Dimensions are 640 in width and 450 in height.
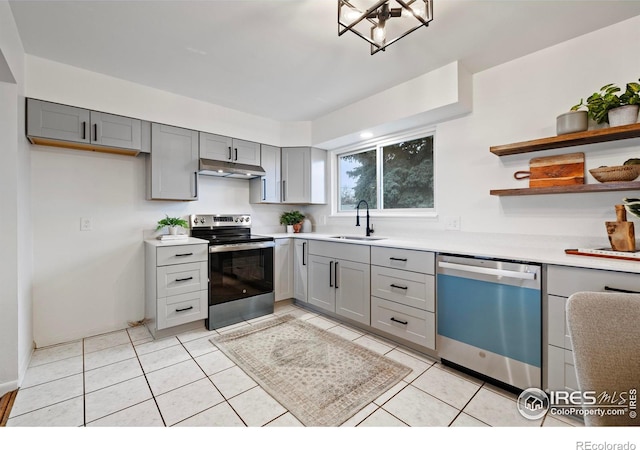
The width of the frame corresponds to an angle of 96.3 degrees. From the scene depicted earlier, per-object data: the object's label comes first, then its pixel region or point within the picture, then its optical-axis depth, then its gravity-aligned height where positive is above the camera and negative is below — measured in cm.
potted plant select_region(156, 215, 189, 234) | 292 +1
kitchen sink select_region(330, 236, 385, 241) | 318 -15
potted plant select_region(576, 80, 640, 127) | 173 +74
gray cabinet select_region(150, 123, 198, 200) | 284 +64
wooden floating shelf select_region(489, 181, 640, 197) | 173 +23
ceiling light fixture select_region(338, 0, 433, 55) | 146 +118
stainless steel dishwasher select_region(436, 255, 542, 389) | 176 -64
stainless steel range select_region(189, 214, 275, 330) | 289 -50
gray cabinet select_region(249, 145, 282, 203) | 361 +56
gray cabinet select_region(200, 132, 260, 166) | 317 +88
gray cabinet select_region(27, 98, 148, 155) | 229 +83
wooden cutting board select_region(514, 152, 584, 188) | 203 +39
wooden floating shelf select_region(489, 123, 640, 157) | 174 +57
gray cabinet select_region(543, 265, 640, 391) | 156 -55
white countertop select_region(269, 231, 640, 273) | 158 -18
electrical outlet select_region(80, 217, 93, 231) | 267 +1
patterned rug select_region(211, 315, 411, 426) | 173 -107
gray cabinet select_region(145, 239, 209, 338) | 259 -56
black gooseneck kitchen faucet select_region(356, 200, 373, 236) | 335 +5
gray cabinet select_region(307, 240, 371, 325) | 272 -57
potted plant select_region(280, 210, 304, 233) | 396 +6
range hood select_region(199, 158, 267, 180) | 307 +62
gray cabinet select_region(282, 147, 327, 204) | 381 +66
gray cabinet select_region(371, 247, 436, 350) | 224 -59
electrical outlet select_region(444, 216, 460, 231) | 267 +1
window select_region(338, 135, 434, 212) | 304 +57
